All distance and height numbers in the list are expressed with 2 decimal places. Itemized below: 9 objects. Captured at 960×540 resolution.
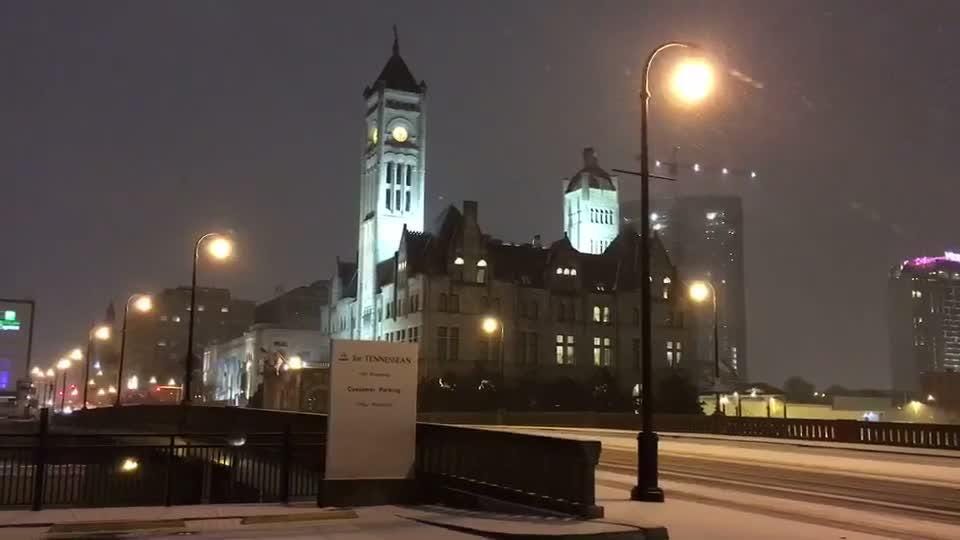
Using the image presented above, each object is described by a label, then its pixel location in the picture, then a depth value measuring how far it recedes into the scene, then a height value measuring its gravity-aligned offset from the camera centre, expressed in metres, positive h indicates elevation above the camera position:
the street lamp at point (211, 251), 32.87 +5.07
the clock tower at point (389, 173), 112.44 +28.16
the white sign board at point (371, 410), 16.33 -0.30
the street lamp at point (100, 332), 66.59 +4.20
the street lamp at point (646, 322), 15.82 +1.38
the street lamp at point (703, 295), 50.97 +5.84
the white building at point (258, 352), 133.38 +6.04
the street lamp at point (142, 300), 52.19 +5.13
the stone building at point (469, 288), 92.50 +11.89
